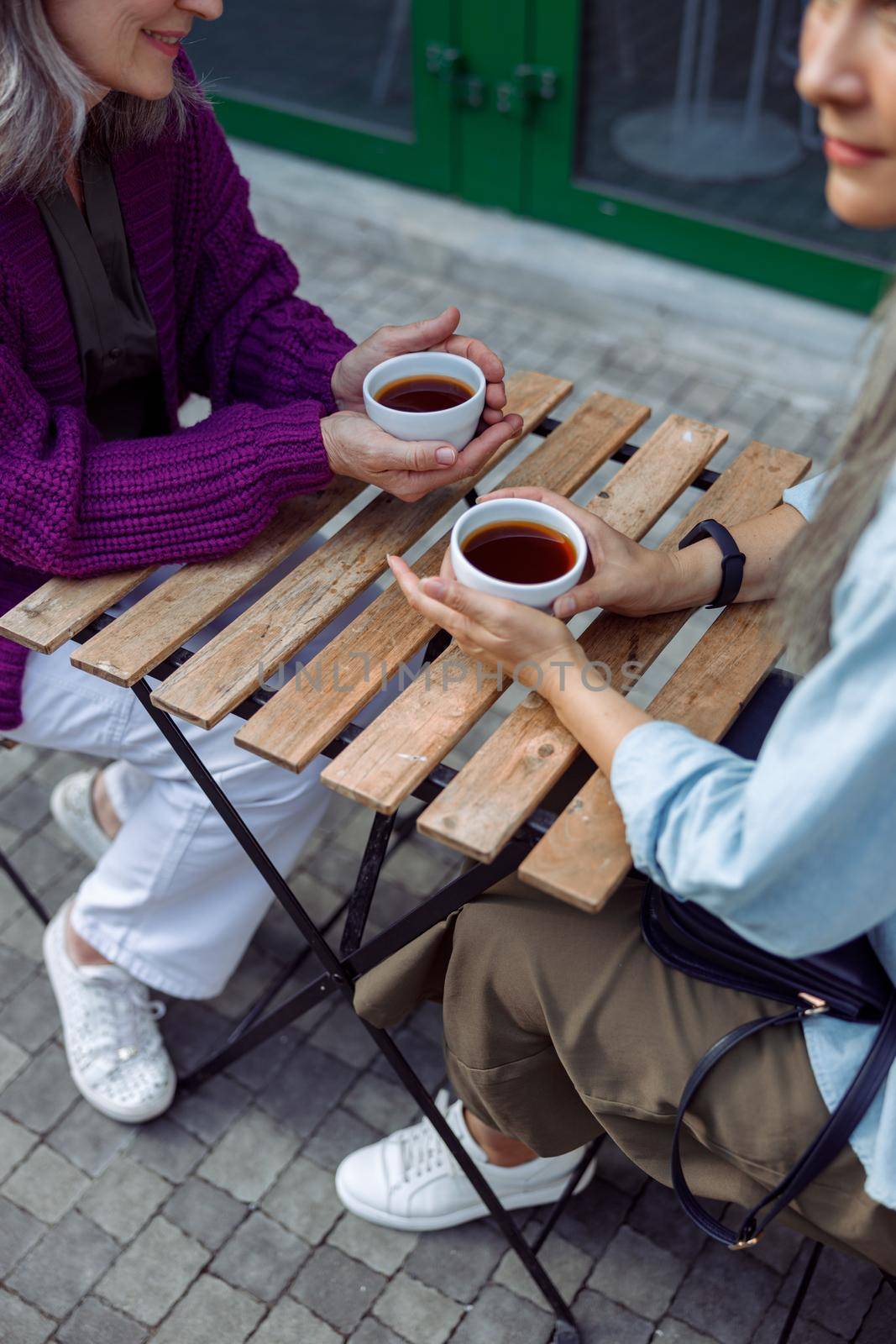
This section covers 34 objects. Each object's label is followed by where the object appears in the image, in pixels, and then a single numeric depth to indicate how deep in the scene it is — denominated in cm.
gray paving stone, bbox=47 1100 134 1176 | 223
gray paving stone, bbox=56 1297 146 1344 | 200
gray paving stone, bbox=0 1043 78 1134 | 229
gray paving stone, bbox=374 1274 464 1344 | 201
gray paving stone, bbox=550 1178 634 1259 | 212
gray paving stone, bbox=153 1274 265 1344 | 200
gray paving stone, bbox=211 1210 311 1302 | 207
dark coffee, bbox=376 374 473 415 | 181
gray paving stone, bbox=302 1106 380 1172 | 224
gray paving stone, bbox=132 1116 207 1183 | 222
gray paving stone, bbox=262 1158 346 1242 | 214
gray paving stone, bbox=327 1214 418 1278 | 210
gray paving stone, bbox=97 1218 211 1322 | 204
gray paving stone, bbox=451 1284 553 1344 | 200
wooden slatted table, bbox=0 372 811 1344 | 143
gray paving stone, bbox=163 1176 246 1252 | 213
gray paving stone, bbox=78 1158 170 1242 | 214
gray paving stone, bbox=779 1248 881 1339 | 201
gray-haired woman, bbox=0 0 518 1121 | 165
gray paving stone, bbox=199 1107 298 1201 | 220
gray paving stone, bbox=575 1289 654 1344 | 201
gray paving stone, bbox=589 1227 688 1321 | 204
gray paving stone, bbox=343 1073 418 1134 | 230
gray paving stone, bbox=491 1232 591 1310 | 206
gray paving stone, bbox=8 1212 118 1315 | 204
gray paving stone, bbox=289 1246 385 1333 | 203
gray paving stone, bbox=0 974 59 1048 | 241
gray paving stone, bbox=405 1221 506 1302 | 207
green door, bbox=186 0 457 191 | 447
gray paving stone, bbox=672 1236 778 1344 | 201
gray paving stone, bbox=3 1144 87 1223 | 216
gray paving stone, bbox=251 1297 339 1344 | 200
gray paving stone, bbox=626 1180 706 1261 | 211
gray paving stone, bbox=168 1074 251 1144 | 228
